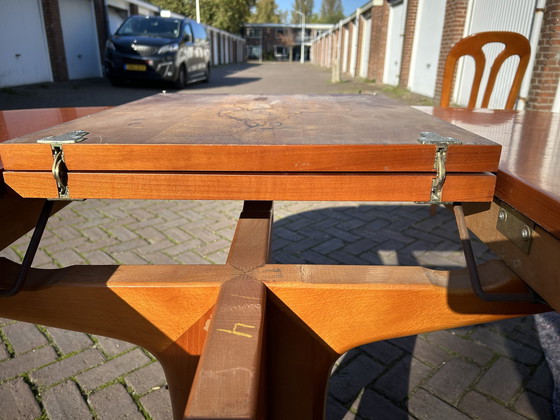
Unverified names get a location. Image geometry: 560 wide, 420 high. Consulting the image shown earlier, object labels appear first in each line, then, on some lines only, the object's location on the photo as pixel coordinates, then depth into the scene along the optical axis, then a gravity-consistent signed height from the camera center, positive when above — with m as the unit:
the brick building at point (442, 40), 5.79 +0.35
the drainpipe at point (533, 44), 6.28 +0.19
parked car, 11.12 +0.04
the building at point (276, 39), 54.91 +1.86
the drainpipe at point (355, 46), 20.33 +0.43
